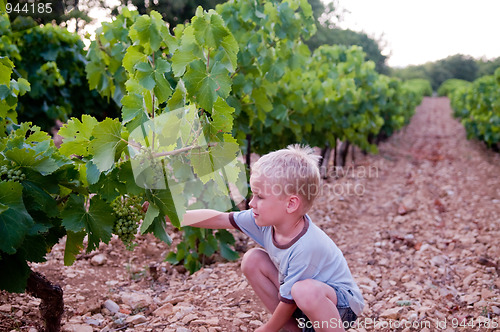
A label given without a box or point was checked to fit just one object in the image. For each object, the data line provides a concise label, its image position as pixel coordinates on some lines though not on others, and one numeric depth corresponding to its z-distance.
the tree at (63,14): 12.33
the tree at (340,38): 6.53
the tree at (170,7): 14.47
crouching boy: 1.94
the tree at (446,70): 60.59
